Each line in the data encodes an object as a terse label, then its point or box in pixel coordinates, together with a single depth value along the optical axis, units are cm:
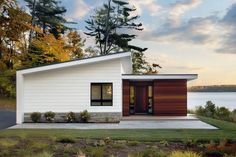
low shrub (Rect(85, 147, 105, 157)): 569
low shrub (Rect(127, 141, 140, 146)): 682
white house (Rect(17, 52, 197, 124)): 1191
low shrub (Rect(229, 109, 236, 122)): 1346
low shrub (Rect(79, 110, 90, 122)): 1172
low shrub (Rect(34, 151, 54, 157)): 513
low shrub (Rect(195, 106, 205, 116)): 1631
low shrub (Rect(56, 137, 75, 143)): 701
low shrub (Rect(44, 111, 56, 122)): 1176
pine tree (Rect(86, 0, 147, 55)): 2493
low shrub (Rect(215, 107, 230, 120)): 1457
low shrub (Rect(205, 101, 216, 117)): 1553
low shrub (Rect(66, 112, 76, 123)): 1178
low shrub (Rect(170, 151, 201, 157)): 499
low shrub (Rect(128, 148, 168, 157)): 556
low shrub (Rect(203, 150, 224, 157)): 570
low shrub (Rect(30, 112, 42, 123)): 1171
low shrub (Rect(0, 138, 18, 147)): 650
